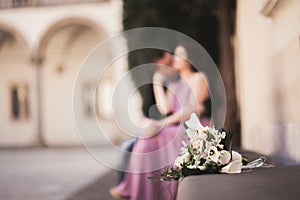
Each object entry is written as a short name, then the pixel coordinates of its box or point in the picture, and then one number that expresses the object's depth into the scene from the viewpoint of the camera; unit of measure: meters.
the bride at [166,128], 4.13
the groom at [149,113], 4.73
